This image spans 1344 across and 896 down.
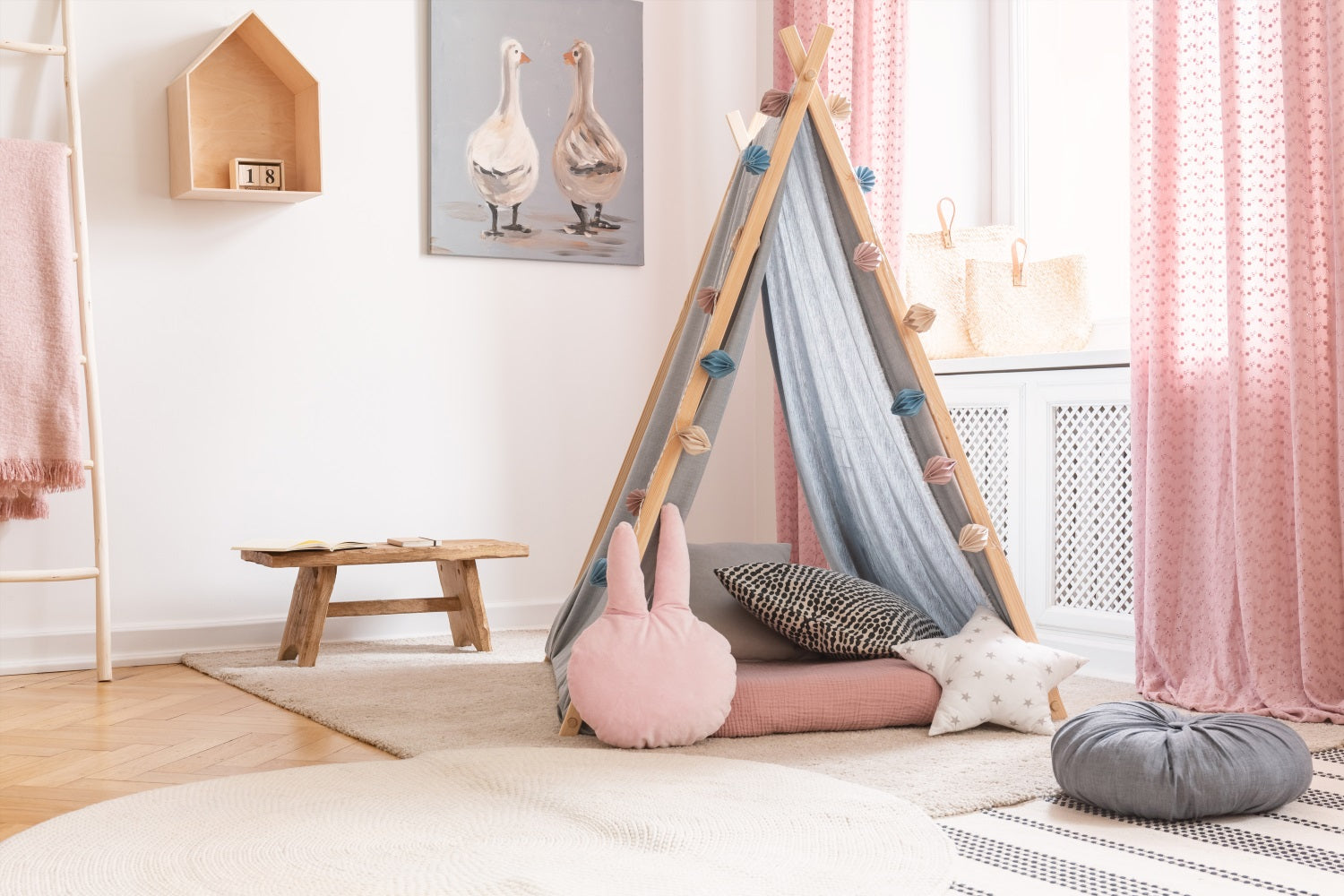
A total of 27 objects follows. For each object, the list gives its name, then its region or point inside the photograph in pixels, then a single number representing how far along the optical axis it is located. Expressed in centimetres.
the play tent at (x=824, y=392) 249
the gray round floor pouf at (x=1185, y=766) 177
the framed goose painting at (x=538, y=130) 372
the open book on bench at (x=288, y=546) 307
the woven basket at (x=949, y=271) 349
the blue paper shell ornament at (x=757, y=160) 250
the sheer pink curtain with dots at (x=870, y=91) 356
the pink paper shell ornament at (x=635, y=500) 248
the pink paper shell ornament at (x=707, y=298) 252
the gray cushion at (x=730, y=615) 275
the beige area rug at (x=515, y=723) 202
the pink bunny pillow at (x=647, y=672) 218
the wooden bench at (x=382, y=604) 311
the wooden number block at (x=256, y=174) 335
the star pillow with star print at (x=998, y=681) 235
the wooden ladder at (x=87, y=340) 311
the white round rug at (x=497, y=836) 151
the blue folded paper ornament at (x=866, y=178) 261
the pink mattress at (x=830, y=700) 232
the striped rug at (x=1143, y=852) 153
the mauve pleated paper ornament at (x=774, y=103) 256
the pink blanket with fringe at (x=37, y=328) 299
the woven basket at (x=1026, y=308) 334
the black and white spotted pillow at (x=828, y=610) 259
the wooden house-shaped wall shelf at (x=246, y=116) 332
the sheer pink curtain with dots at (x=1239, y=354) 248
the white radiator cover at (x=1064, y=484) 304
